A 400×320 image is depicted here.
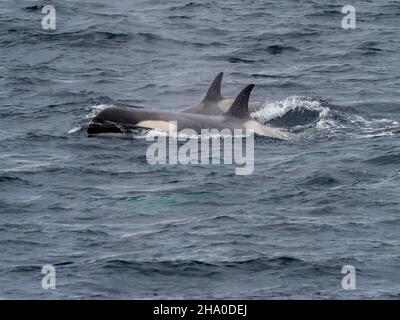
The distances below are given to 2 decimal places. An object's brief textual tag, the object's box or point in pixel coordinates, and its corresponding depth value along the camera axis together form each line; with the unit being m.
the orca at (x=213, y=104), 26.34
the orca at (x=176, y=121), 23.75
